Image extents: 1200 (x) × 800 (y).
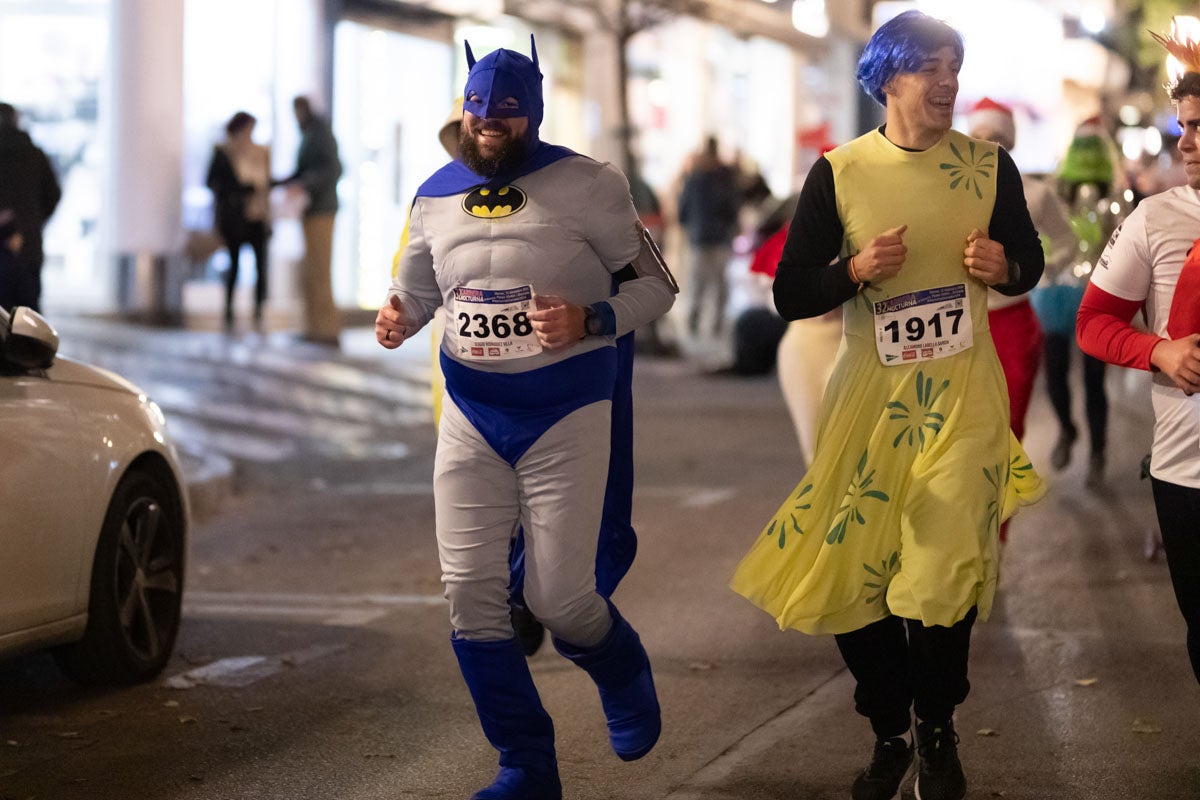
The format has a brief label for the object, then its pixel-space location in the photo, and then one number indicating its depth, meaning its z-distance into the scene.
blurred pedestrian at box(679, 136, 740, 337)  23.81
